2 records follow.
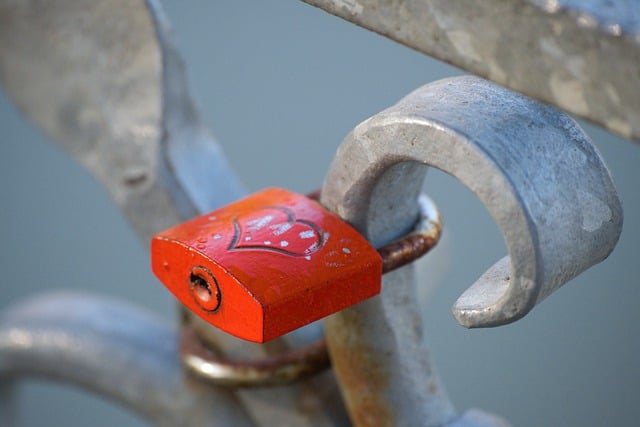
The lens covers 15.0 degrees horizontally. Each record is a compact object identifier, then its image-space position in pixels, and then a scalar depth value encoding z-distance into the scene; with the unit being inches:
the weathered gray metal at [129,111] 24.3
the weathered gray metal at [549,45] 17.7
